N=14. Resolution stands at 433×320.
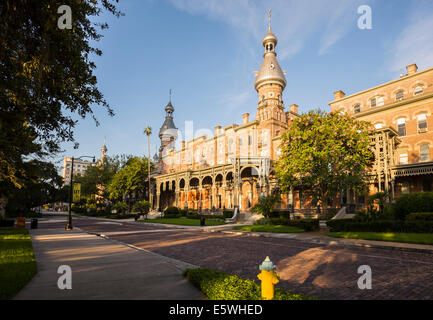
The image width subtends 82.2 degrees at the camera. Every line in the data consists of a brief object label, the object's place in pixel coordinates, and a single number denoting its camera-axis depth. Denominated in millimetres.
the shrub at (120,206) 45781
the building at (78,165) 191500
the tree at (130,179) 52688
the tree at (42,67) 6051
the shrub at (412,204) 17259
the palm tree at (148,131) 53912
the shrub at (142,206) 41625
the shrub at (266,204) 26266
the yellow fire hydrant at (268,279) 3965
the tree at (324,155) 21219
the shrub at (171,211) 40969
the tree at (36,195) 18672
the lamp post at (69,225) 22033
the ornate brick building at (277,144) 25766
